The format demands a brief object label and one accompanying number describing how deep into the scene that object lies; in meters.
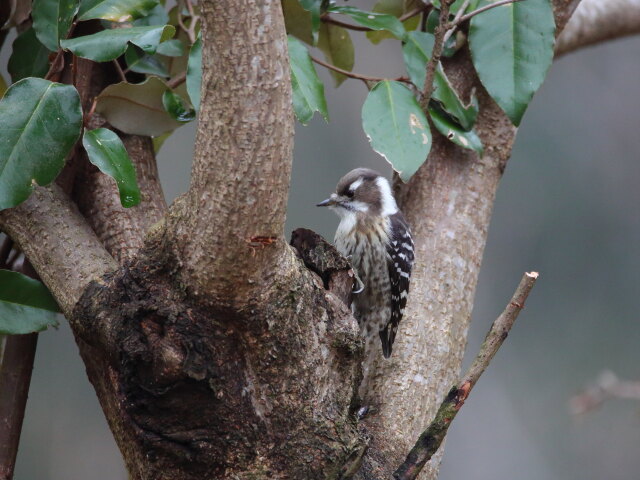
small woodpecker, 6.89
